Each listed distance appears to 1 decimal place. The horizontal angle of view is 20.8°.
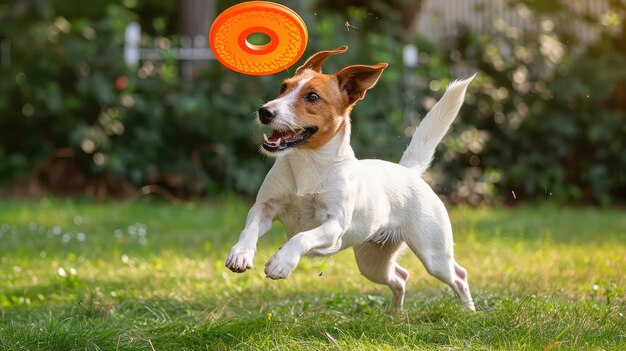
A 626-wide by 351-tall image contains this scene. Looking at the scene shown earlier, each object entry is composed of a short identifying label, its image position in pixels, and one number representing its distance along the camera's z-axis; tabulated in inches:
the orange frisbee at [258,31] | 297.4
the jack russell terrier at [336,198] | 290.9
